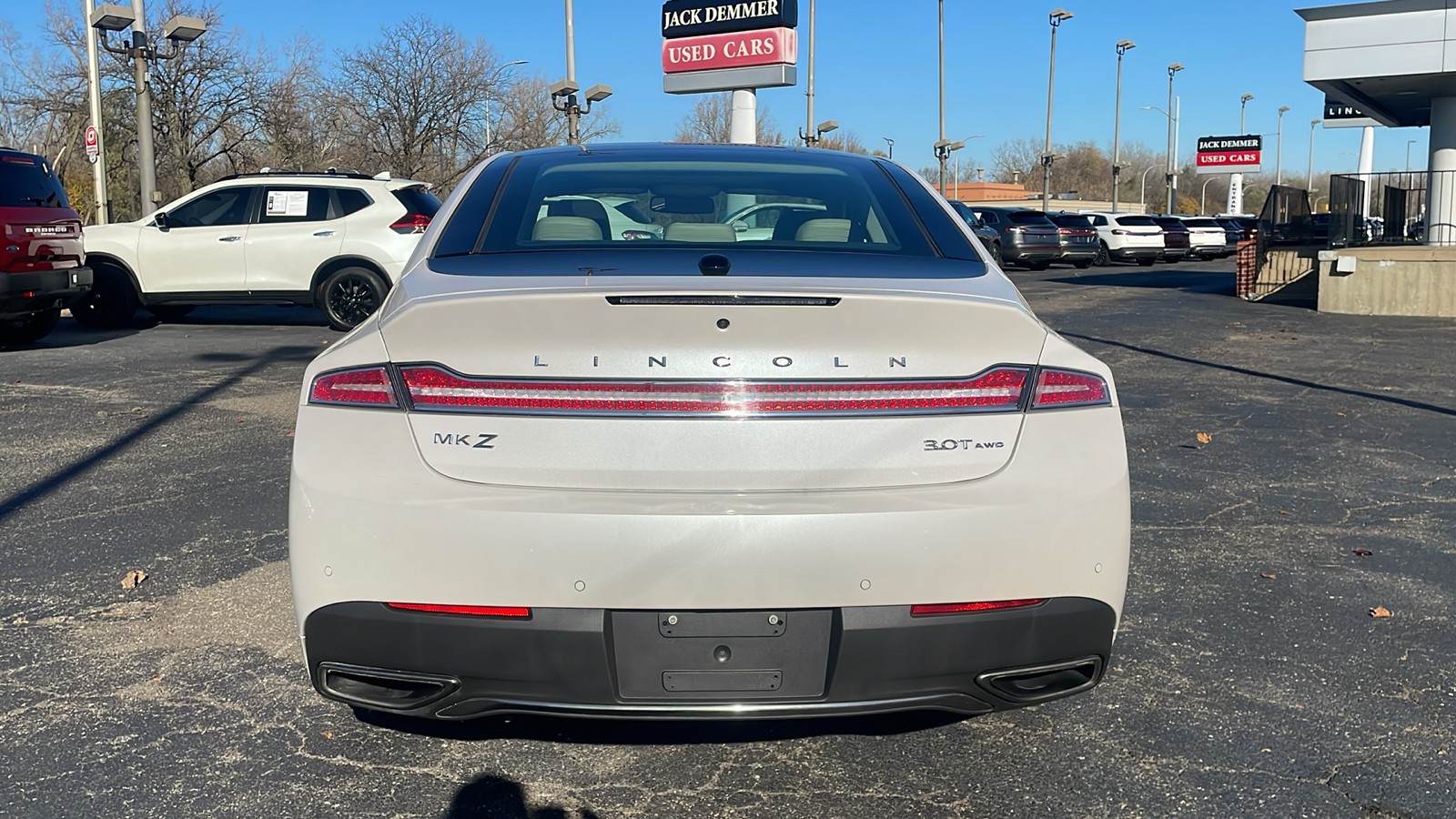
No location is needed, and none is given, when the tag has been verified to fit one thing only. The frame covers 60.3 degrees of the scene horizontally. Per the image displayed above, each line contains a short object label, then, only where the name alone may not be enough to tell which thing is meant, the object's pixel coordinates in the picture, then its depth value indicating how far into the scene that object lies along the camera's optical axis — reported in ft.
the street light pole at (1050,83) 187.07
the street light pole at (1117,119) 221.05
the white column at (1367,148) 161.10
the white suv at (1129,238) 121.90
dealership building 61.72
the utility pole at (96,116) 69.00
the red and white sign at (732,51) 116.98
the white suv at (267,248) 45.93
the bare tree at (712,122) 235.61
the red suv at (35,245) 37.47
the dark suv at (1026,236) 106.42
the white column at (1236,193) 236.32
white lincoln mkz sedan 8.28
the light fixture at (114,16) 62.69
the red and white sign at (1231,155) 237.25
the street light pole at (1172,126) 235.81
